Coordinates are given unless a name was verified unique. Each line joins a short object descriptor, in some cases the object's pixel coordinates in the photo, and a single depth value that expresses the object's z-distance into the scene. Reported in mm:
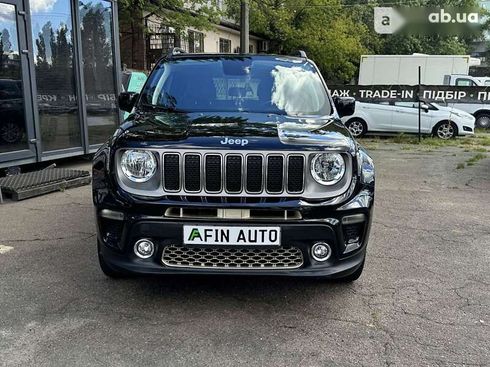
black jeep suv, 3195
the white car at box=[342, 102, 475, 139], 14961
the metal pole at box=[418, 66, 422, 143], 14804
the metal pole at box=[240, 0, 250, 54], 15743
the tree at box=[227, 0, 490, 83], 26234
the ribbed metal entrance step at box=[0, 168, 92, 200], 6574
